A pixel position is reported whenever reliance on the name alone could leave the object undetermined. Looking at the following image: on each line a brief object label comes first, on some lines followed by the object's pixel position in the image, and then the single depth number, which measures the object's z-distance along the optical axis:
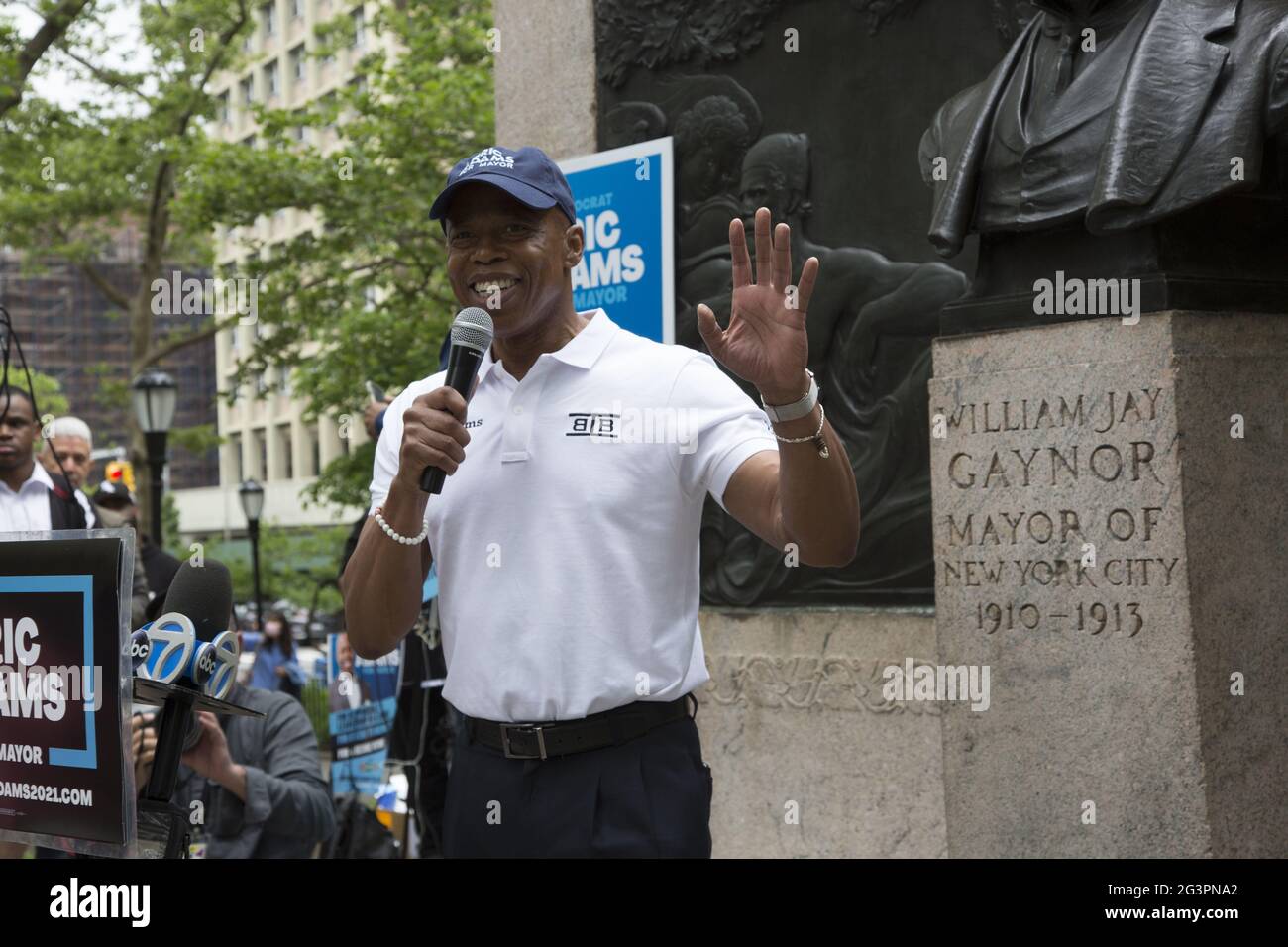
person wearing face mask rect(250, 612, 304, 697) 19.84
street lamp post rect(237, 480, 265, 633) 27.67
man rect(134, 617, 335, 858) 5.87
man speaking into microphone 3.56
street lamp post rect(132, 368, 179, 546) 17.75
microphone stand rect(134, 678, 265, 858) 3.27
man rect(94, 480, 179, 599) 9.16
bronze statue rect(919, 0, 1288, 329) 5.39
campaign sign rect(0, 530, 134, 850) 3.23
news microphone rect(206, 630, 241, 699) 3.32
